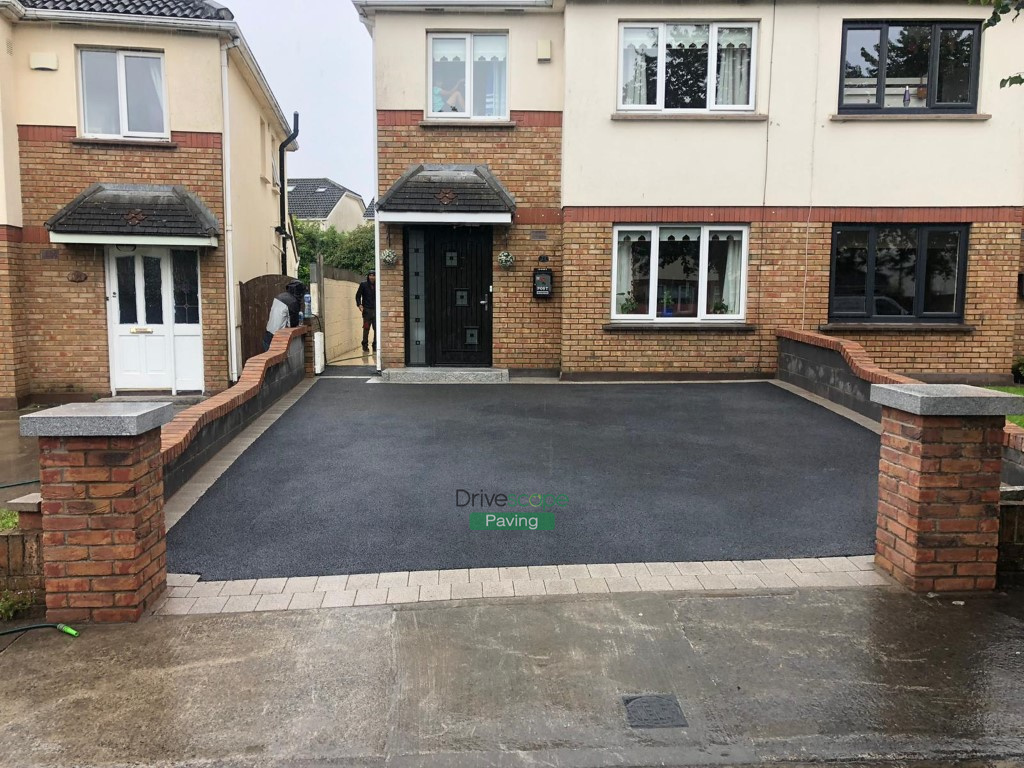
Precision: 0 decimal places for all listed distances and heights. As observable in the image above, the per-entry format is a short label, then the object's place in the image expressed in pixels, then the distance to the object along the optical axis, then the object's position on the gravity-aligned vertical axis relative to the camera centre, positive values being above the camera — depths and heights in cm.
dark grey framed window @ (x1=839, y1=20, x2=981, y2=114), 1190 +359
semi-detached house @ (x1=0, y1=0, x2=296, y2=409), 1194 +150
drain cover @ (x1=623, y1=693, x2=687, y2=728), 318 -174
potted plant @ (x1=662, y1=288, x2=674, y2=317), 1248 -10
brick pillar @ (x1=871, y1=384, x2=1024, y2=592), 428 -104
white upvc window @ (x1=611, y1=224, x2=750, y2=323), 1236 +37
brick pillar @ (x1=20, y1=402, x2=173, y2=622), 391 -111
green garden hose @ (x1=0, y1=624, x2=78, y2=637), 393 -171
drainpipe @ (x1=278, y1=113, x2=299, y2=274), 1794 +258
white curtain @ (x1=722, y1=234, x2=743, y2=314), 1238 +36
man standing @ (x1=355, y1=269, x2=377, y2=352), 1678 -12
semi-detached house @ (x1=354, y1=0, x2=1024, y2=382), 1191 +204
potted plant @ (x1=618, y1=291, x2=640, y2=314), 1244 -12
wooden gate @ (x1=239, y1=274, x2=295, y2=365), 1353 -24
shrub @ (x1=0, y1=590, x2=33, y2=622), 411 -166
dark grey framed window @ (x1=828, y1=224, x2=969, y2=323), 1223 +42
